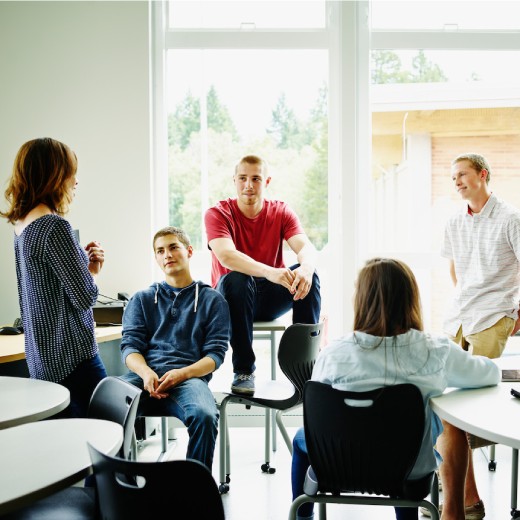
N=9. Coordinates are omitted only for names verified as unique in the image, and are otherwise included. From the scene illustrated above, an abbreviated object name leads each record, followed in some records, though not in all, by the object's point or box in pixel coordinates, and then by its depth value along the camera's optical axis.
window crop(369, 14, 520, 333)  3.98
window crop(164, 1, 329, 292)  3.97
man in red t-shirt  2.83
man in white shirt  3.01
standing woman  2.01
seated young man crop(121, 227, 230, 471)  2.41
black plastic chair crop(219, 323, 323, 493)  2.74
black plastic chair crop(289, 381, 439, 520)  1.58
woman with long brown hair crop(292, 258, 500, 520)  1.71
